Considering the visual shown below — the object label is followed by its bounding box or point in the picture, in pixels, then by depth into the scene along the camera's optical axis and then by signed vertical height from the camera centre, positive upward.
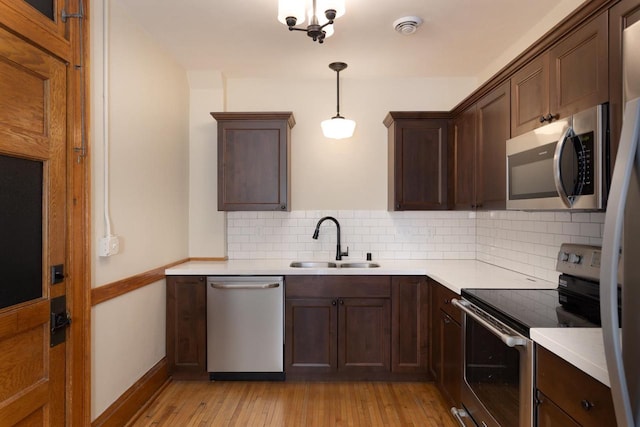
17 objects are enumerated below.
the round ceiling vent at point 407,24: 2.48 +1.24
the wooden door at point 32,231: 1.46 -0.08
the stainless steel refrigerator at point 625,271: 0.78 -0.12
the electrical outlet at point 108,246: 2.13 -0.19
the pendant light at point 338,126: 3.13 +0.71
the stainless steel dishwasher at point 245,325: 2.95 -0.86
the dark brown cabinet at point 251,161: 3.26 +0.44
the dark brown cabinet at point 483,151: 2.39 +0.44
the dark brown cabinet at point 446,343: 2.35 -0.87
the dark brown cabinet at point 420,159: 3.26 +0.46
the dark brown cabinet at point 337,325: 2.97 -0.87
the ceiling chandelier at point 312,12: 1.80 +0.96
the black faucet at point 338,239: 3.45 -0.21
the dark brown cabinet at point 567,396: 1.11 -0.59
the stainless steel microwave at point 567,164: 1.50 +0.22
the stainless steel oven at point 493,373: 1.52 -0.74
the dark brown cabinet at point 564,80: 1.55 +0.63
